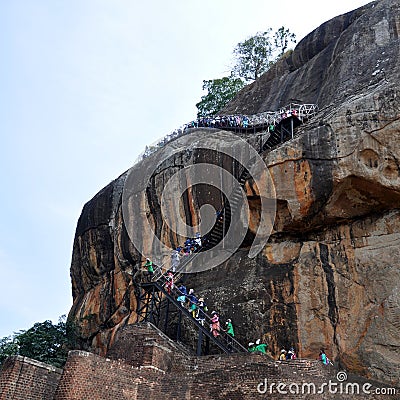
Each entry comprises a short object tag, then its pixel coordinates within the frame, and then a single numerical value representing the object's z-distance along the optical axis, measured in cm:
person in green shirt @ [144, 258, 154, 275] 2245
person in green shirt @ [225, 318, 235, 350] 1901
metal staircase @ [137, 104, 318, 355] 1914
